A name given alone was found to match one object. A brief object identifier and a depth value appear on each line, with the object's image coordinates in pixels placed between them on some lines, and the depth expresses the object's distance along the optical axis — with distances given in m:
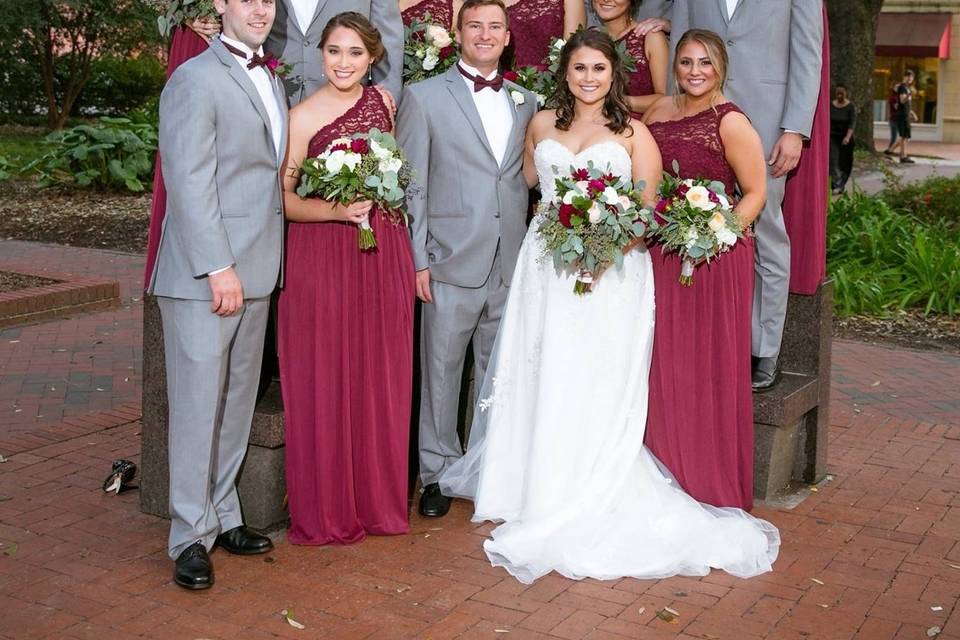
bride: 5.27
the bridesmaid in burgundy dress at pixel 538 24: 6.17
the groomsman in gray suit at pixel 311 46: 5.48
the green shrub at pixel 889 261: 10.55
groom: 5.48
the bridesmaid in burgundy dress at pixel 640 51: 5.96
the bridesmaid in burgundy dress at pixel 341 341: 5.15
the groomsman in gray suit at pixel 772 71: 5.68
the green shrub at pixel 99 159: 16.16
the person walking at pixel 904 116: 26.86
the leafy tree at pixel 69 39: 23.17
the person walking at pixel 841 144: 19.67
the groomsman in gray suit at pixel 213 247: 4.69
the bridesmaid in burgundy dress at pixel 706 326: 5.50
